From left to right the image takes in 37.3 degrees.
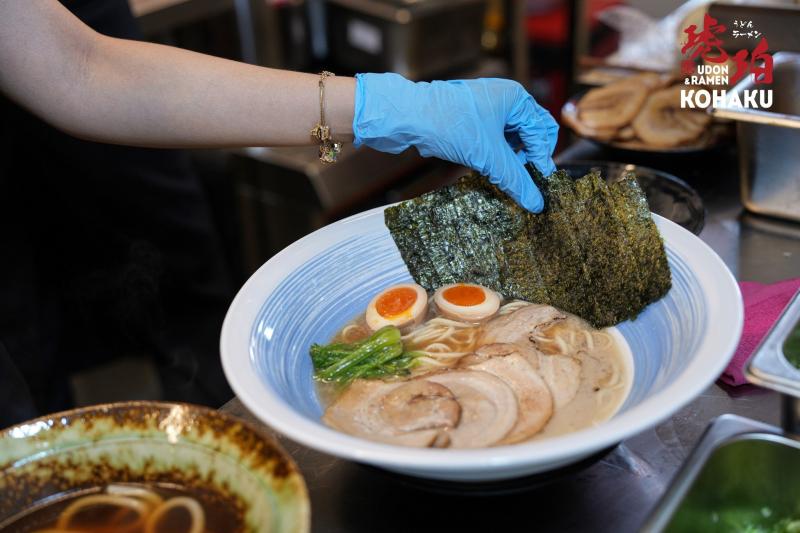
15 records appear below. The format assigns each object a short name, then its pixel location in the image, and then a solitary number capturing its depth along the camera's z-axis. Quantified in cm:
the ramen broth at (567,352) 70
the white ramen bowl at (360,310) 60
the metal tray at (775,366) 65
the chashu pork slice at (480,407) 67
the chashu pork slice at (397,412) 67
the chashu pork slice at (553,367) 71
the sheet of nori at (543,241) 78
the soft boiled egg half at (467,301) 81
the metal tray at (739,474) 65
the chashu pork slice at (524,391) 68
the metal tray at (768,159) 90
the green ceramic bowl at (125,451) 62
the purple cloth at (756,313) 75
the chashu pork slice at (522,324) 76
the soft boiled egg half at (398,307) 80
